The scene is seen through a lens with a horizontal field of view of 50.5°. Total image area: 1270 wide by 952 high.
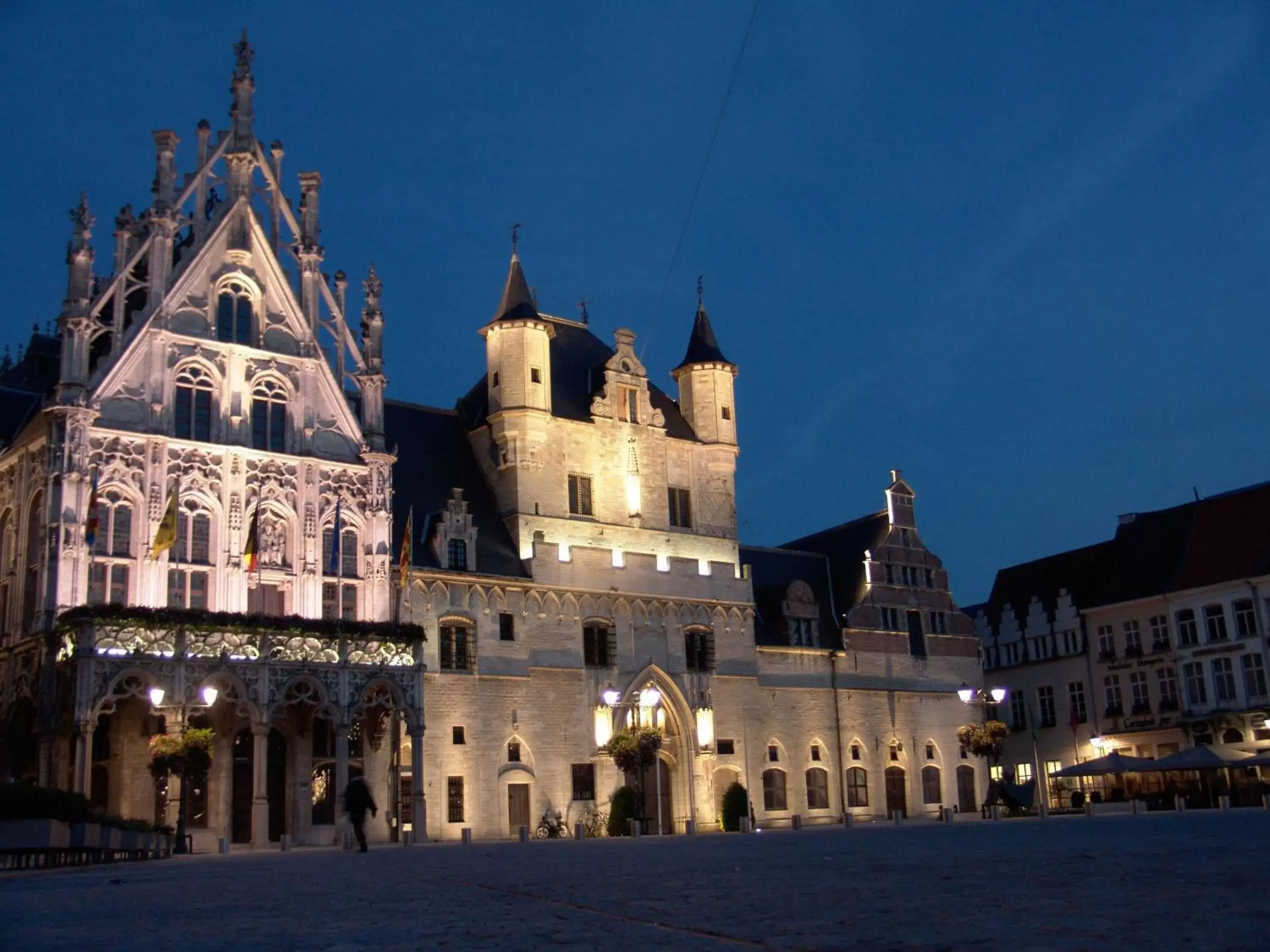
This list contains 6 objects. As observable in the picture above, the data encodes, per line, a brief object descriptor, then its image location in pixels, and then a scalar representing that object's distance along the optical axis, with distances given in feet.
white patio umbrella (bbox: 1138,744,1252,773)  145.69
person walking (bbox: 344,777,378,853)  82.64
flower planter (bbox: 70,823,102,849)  76.54
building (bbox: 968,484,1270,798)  174.81
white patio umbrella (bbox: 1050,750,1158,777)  148.66
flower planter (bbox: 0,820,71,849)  72.18
